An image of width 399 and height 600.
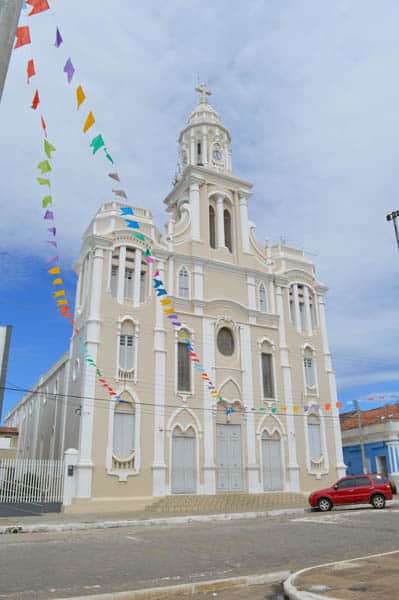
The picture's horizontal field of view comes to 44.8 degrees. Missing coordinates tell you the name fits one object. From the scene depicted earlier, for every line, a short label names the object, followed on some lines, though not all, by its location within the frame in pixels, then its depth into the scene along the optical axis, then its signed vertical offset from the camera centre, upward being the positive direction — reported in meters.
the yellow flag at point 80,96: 9.78 +7.31
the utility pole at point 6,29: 5.38 +4.77
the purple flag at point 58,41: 8.53 +7.28
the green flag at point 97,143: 10.96 +7.20
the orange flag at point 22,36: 7.37 +6.40
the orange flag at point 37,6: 7.02 +6.48
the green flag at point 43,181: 12.05 +7.03
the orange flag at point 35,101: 9.39 +6.94
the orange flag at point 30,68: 8.71 +6.98
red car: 18.83 -0.61
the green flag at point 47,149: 10.29 +6.71
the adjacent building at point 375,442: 28.59 +1.99
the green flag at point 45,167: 11.39 +6.96
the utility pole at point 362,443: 28.53 +1.87
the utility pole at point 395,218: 16.04 +8.31
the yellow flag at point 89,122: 10.26 +7.16
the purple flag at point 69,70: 9.14 +7.30
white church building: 21.55 +5.58
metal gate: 19.22 -0.01
